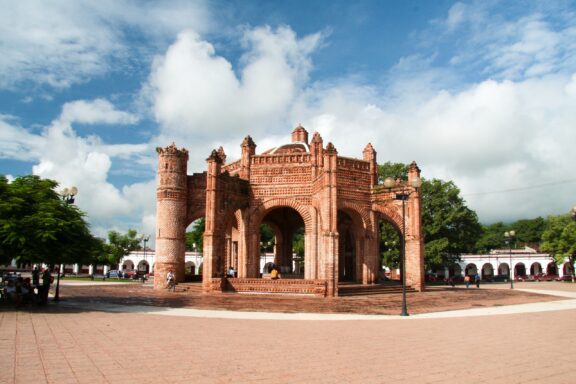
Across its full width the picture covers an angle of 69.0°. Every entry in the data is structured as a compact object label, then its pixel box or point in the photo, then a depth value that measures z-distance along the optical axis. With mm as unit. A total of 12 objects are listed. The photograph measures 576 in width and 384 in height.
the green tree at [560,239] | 47875
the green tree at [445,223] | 38156
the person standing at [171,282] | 24691
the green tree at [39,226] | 13570
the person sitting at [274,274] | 23672
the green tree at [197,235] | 51812
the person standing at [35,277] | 18422
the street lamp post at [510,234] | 33906
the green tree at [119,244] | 51912
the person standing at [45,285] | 16156
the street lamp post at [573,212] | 15660
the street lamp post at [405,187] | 14449
